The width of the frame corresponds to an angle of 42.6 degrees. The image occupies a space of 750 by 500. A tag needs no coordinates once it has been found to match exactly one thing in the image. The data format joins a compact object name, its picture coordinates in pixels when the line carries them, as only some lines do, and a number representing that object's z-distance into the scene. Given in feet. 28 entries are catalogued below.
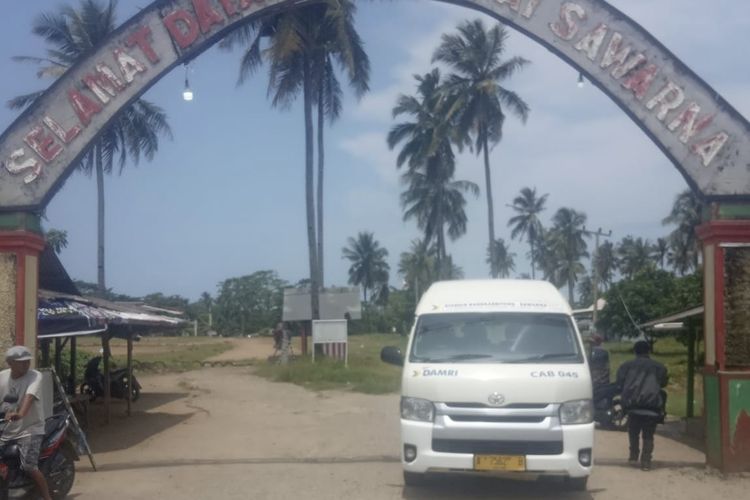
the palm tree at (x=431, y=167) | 159.43
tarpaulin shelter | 45.09
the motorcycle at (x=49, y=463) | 29.37
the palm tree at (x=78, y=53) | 131.03
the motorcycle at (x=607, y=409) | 53.31
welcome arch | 39.09
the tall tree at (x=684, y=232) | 230.68
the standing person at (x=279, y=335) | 118.21
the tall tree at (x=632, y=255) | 318.04
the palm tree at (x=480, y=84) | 145.28
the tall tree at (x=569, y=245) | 284.26
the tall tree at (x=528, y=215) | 269.03
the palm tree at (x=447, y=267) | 174.29
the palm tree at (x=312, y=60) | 115.75
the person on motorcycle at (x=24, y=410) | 29.17
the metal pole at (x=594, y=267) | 167.02
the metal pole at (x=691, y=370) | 56.34
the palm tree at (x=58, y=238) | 184.85
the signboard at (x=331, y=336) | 111.45
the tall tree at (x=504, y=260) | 260.01
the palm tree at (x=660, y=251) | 298.64
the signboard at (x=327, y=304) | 130.82
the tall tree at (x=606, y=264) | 308.40
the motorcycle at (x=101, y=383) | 71.61
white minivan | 29.99
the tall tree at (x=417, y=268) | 282.56
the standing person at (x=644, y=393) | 37.91
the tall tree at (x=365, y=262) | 314.14
